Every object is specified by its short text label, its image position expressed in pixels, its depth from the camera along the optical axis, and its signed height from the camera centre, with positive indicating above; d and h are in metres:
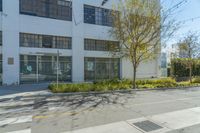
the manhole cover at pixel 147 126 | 3.93 -1.93
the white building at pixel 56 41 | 11.70 +2.76
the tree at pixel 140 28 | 10.19 +3.29
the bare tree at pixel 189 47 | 14.54 +2.26
